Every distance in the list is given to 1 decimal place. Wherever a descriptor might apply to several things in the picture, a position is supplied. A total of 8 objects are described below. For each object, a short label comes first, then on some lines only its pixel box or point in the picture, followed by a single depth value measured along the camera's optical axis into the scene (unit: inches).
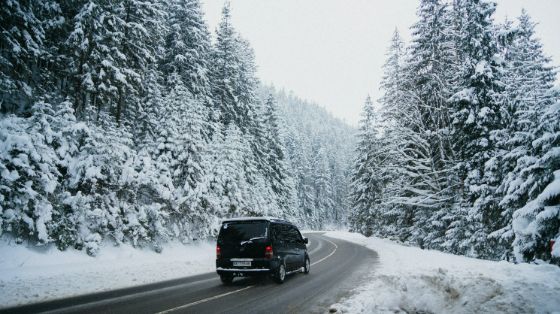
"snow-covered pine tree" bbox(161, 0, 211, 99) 1167.6
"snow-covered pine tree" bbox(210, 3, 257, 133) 1417.3
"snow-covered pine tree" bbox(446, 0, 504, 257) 695.7
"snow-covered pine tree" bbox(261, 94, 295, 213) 1763.0
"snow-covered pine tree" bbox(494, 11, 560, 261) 398.0
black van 457.1
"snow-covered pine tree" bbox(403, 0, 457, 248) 938.7
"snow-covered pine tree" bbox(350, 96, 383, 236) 1608.0
